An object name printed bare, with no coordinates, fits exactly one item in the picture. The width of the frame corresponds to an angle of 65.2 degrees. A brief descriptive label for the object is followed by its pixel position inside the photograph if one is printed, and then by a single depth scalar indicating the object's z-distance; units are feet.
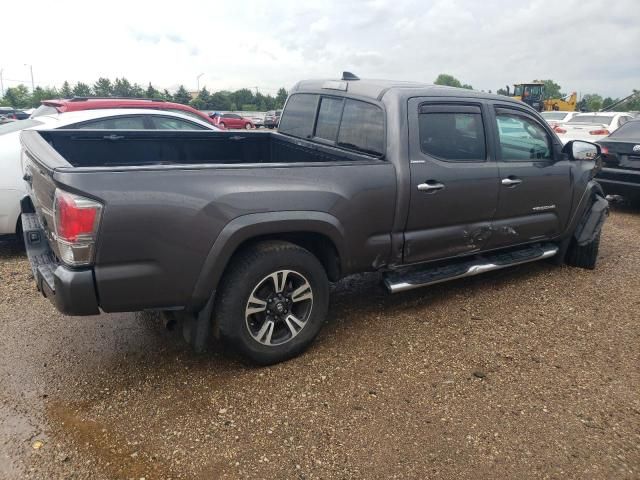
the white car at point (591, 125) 38.19
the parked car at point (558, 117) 44.95
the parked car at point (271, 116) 115.03
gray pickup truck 8.79
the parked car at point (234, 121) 103.71
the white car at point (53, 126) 15.92
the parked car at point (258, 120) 115.03
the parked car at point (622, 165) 25.20
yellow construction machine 99.44
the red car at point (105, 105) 22.62
